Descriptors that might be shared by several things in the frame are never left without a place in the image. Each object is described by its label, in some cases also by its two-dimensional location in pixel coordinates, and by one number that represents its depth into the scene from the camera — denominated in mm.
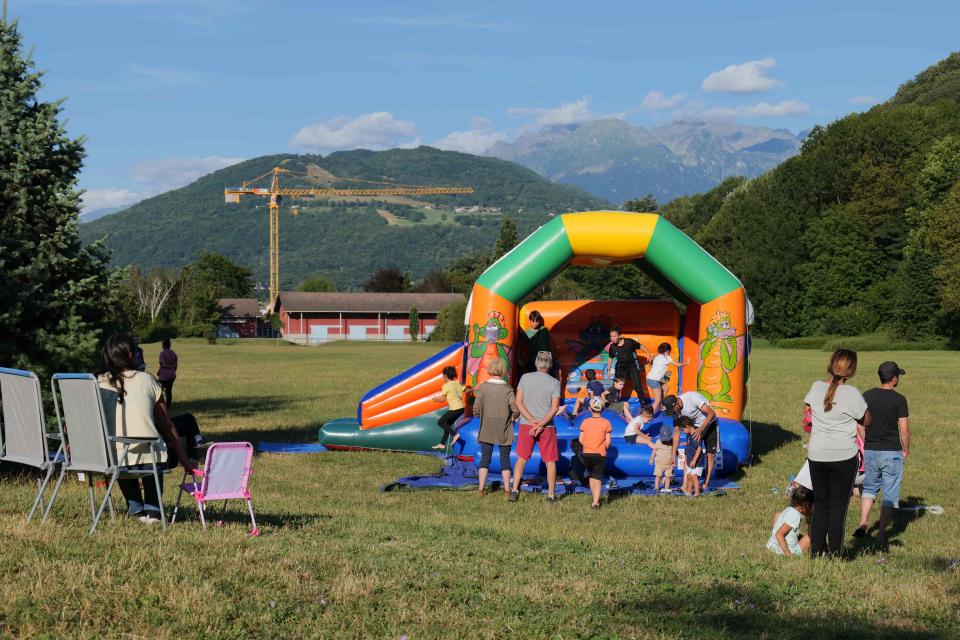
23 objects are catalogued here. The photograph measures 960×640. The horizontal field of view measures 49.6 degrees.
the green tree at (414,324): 92750
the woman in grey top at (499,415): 12164
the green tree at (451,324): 73812
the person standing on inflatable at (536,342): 17250
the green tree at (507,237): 81062
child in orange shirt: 11742
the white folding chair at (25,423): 7703
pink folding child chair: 7707
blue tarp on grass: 12828
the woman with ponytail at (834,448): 8234
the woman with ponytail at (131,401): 7598
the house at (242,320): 116875
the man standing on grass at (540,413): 11984
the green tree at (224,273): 133750
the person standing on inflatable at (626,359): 17219
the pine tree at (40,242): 12102
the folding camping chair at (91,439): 7258
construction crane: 153662
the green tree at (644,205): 90188
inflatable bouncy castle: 14789
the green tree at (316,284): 138500
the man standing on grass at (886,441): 9469
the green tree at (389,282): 120062
